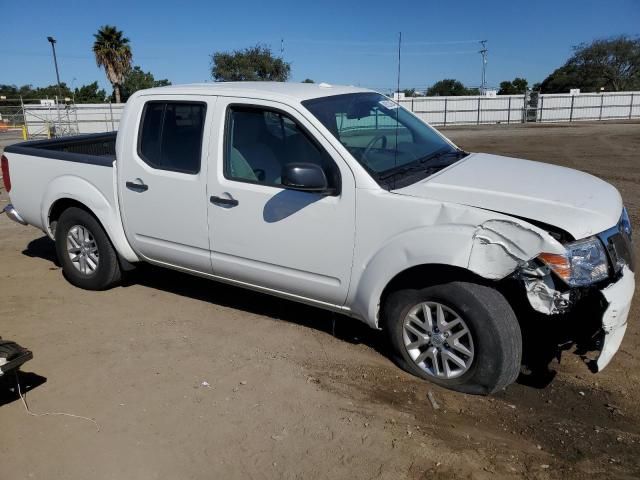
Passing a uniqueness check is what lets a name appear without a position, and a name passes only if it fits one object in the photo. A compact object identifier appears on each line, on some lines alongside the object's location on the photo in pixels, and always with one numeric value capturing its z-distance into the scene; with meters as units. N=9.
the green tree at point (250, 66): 42.81
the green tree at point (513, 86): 70.07
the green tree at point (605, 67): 59.47
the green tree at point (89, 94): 70.12
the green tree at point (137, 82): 57.97
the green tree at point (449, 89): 54.82
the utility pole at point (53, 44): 43.91
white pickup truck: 3.25
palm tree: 46.31
